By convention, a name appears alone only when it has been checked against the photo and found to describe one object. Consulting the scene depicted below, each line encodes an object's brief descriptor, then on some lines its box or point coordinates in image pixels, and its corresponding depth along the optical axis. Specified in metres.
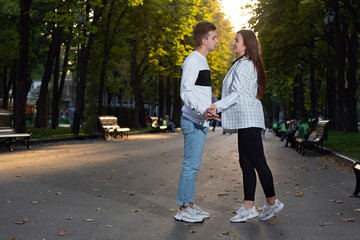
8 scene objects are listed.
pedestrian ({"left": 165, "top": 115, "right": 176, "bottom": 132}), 39.88
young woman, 5.48
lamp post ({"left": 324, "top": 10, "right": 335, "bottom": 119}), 23.79
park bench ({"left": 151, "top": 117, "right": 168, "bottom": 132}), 37.22
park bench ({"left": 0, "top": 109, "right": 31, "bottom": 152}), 15.73
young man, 5.51
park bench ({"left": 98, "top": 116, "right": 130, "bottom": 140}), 24.72
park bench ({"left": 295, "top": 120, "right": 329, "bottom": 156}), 15.91
